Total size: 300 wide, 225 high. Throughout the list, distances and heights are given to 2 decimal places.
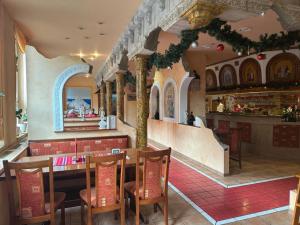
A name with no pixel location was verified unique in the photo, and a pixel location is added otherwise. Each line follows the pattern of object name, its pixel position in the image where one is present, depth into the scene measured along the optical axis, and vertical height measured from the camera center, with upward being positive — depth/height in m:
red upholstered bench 4.37 -0.85
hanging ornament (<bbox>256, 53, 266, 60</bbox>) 5.04 +0.99
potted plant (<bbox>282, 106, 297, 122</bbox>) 6.31 -0.43
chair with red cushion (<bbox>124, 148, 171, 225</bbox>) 2.64 -0.92
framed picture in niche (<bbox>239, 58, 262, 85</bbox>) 8.91 +1.17
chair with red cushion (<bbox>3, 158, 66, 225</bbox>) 2.23 -0.89
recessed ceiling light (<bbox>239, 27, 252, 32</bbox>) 5.28 +1.68
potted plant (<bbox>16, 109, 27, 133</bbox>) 5.60 -0.47
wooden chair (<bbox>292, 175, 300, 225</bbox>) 2.59 -1.27
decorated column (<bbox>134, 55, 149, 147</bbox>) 4.83 +0.04
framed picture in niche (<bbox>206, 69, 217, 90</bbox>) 11.16 +1.10
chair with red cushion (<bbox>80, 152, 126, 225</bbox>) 2.44 -0.92
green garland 3.53 +1.03
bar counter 6.18 -1.00
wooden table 3.28 -1.17
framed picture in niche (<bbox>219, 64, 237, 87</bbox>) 9.95 +1.14
